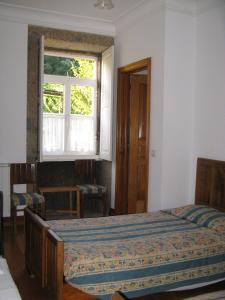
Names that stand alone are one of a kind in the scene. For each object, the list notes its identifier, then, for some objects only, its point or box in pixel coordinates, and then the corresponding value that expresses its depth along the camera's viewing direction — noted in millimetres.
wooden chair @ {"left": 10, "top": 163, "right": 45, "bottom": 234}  4023
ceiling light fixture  3382
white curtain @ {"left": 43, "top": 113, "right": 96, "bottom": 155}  5062
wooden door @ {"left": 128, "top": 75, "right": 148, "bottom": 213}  4973
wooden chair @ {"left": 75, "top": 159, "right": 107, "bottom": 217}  4742
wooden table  4586
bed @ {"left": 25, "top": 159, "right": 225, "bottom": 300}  2260
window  5047
